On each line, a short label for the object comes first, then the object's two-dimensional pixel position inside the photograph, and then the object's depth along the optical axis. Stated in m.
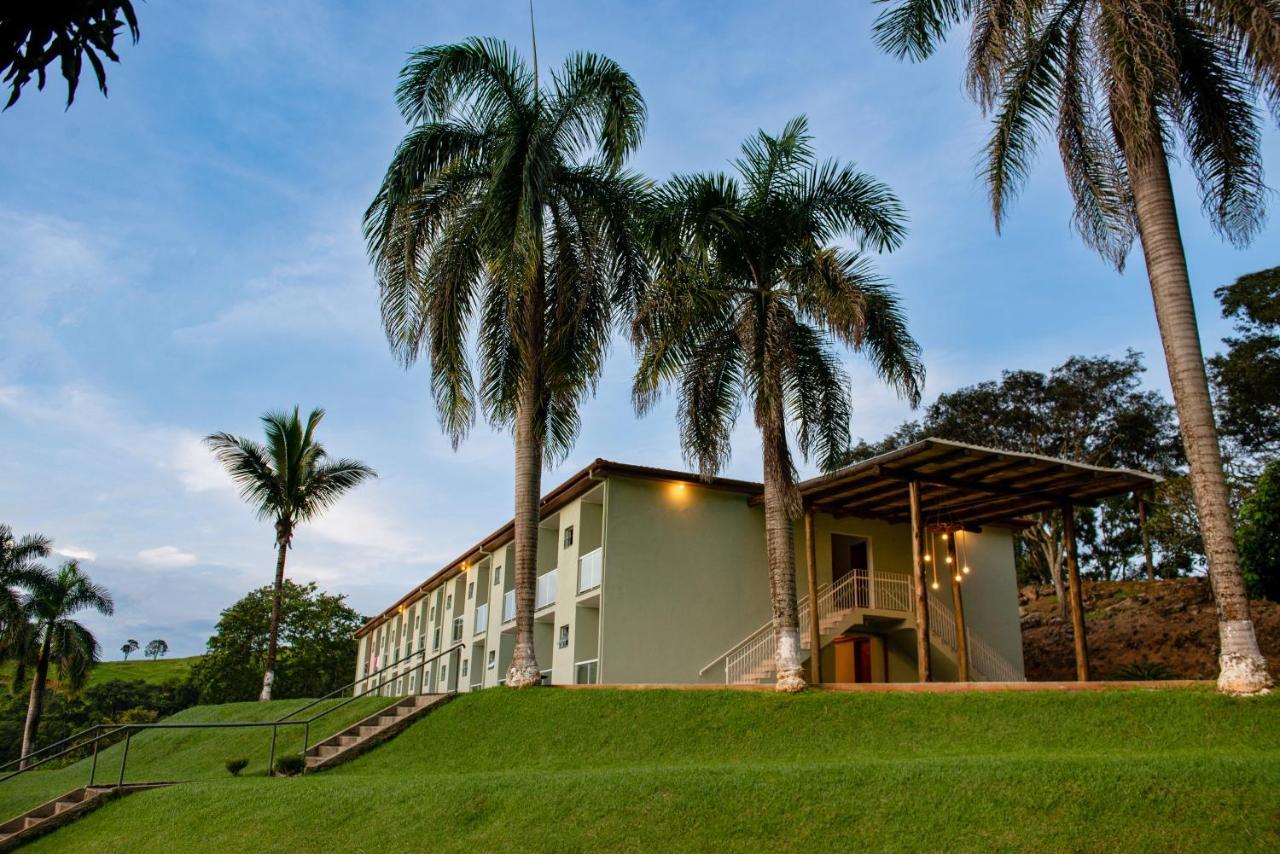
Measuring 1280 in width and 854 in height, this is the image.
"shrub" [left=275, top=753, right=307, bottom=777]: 14.77
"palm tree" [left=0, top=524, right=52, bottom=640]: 34.00
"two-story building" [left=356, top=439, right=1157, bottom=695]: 18.75
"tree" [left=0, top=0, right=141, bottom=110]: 3.49
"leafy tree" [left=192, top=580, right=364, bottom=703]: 47.78
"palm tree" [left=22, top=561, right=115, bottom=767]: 34.38
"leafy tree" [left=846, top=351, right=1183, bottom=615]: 34.88
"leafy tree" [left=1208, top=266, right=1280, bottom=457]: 31.48
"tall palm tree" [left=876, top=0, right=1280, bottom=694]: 11.03
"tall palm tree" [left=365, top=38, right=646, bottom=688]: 17.86
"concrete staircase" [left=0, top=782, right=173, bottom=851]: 12.87
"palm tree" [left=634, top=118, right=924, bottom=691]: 16.06
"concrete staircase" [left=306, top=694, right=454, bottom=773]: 15.37
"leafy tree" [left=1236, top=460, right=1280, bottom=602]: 16.80
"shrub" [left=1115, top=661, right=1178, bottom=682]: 15.51
